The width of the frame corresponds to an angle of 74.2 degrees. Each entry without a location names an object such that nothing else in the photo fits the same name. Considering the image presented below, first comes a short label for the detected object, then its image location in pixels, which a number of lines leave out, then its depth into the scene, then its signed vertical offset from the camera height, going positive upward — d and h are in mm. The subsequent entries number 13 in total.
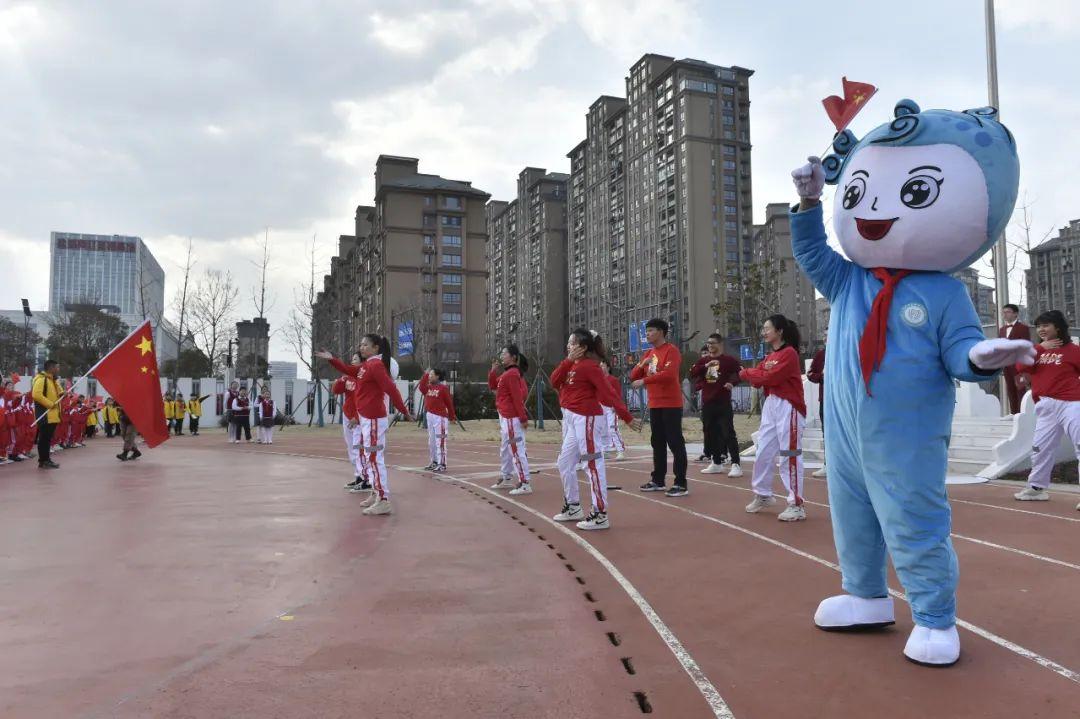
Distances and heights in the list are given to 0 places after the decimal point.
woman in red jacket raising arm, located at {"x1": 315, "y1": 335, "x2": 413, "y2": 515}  7516 -231
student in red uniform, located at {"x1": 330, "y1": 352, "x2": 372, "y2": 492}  9531 -504
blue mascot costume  3061 +213
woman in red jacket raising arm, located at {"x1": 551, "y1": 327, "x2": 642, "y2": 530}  6473 -224
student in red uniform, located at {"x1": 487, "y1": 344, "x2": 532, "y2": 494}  9188 -256
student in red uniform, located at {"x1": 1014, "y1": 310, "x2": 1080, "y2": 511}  7332 -78
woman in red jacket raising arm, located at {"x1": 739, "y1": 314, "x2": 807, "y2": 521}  6762 -220
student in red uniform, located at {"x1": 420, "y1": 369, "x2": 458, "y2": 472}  11406 -327
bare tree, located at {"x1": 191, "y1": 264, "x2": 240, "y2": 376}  34656 +3432
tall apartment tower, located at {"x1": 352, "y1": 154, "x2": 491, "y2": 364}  71875 +14762
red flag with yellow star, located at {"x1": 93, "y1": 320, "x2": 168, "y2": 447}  11070 +189
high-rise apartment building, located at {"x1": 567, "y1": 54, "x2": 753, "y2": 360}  75562 +22488
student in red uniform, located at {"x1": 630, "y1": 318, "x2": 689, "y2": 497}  8219 +14
